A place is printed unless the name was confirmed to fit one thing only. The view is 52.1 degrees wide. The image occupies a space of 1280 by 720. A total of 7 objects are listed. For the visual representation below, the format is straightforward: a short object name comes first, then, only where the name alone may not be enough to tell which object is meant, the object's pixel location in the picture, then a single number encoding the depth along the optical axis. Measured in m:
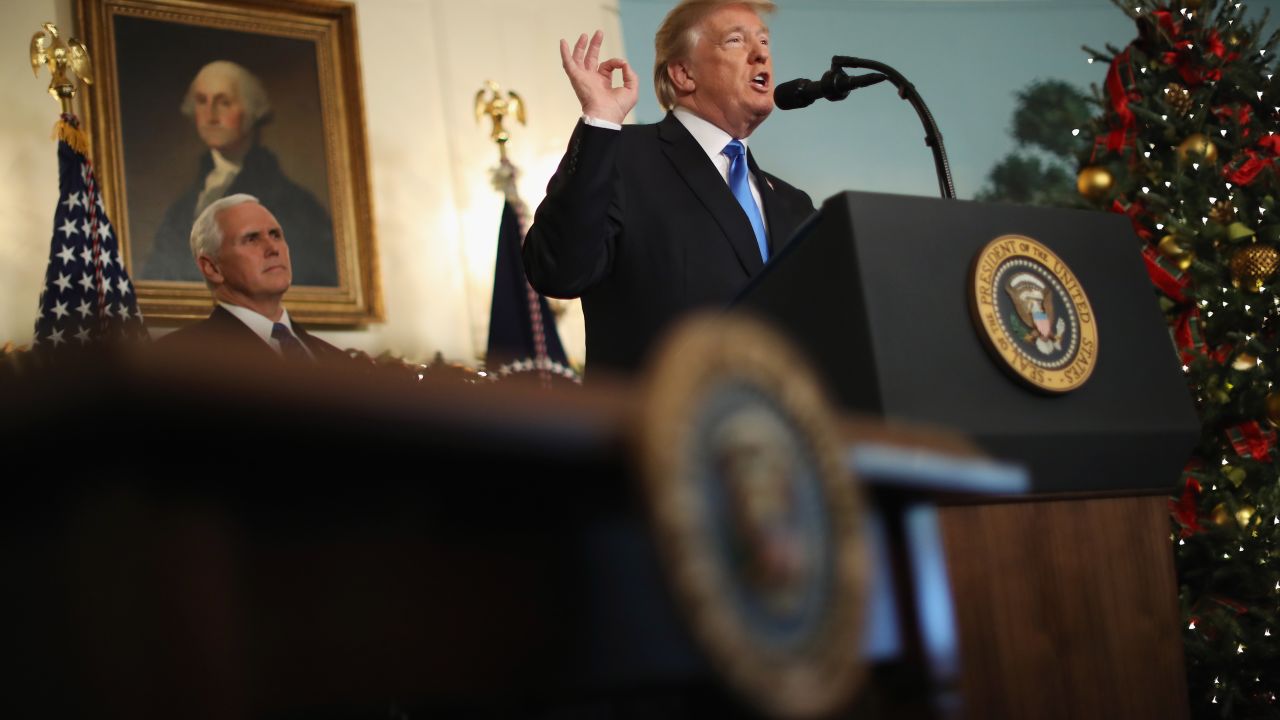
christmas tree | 3.67
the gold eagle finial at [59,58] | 4.19
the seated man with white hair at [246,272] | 3.60
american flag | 4.06
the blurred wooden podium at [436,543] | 0.64
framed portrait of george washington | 4.73
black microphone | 2.15
